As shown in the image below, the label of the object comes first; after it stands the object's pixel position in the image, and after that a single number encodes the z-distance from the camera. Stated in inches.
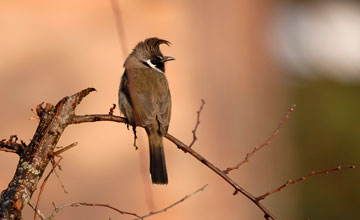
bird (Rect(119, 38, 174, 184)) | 317.1
